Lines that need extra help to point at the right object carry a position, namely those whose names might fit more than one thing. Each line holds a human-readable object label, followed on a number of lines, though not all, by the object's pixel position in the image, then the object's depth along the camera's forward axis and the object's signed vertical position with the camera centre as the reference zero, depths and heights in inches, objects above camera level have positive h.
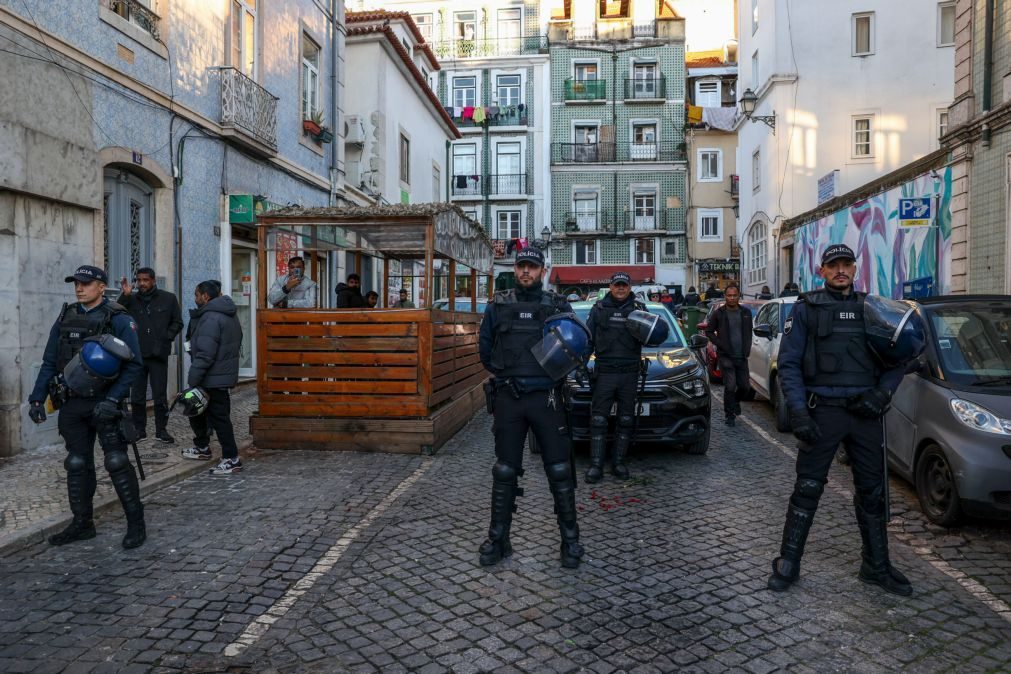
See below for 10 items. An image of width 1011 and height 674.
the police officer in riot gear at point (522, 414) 181.8 -25.5
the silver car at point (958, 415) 191.0 -28.7
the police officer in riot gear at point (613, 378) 261.7 -24.3
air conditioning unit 711.1 +166.2
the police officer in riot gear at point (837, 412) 165.2 -22.5
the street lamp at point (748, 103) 846.5 +232.7
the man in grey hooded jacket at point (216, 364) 277.4 -20.6
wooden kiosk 313.9 -26.3
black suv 283.0 -36.2
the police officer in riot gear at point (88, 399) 194.1 -23.8
